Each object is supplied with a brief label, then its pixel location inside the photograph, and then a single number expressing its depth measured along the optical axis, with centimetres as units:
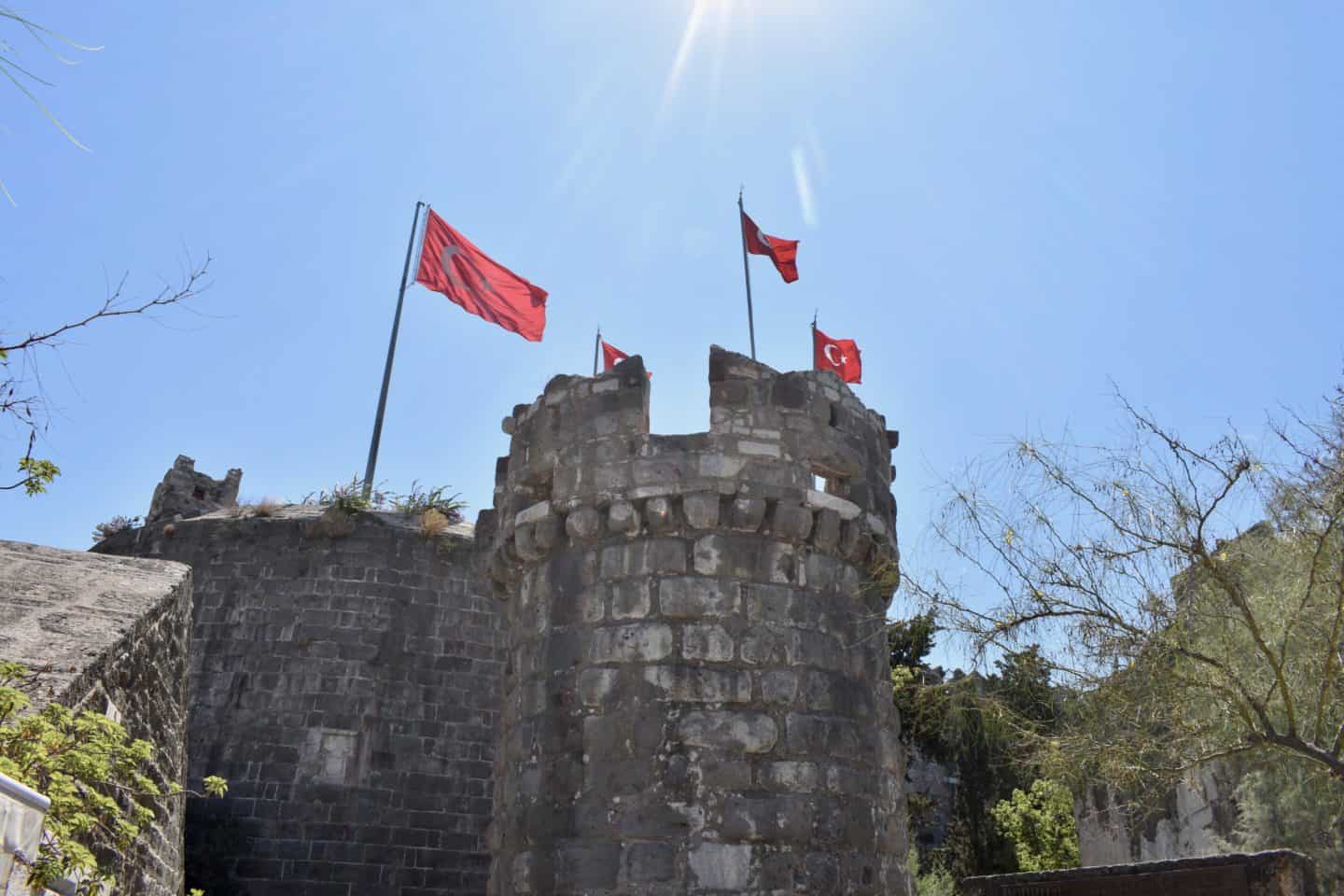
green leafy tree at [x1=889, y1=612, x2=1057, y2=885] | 695
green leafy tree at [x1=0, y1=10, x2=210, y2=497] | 425
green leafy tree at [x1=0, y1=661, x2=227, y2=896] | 445
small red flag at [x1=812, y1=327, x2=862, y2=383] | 1661
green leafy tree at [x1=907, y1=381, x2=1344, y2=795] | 614
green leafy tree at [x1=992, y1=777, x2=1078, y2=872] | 2006
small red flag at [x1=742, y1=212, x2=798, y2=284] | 1503
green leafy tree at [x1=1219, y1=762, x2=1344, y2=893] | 1148
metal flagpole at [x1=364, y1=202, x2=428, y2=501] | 1882
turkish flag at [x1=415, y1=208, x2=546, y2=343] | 1744
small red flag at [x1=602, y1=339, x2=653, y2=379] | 1891
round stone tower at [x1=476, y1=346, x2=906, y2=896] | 629
